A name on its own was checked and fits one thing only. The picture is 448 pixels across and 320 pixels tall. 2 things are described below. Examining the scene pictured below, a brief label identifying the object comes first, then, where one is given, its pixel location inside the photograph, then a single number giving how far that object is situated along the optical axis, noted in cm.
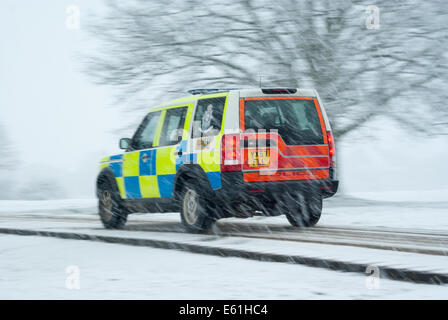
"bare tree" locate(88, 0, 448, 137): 1888
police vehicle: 966
